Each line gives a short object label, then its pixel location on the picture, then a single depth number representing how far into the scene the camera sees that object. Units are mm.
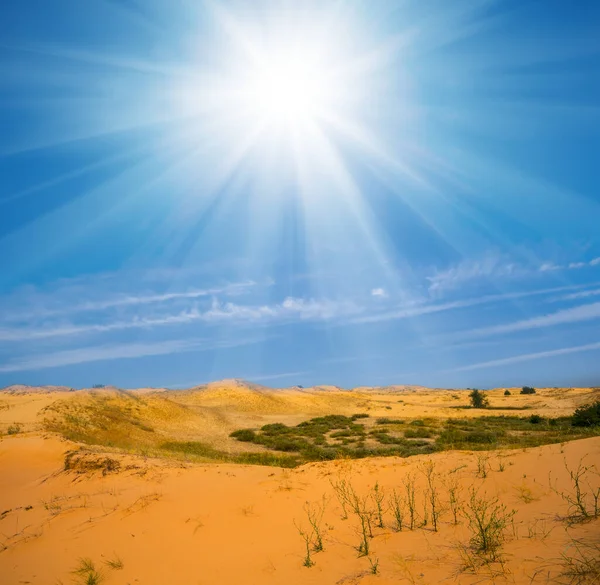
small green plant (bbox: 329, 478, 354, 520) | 7941
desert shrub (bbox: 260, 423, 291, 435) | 32375
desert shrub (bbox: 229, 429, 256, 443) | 28300
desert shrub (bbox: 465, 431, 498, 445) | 21562
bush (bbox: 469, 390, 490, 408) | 54344
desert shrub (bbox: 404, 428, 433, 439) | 26047
